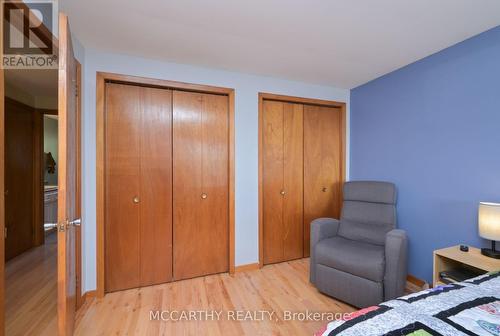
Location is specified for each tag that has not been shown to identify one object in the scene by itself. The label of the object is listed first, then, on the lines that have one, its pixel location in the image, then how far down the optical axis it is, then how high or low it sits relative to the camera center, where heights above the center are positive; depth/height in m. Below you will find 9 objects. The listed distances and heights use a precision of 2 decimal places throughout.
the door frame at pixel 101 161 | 2.06 +0.04
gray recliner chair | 1.80 -0.76
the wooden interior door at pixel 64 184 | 1.24 -0.11
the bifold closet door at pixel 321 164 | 2.97 +0.02
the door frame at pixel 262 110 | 2.67 +0.66
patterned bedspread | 0.83 -0.61
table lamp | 1.54 -0.41
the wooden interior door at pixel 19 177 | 2.91 -0.17
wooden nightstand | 1.48 -0.66
